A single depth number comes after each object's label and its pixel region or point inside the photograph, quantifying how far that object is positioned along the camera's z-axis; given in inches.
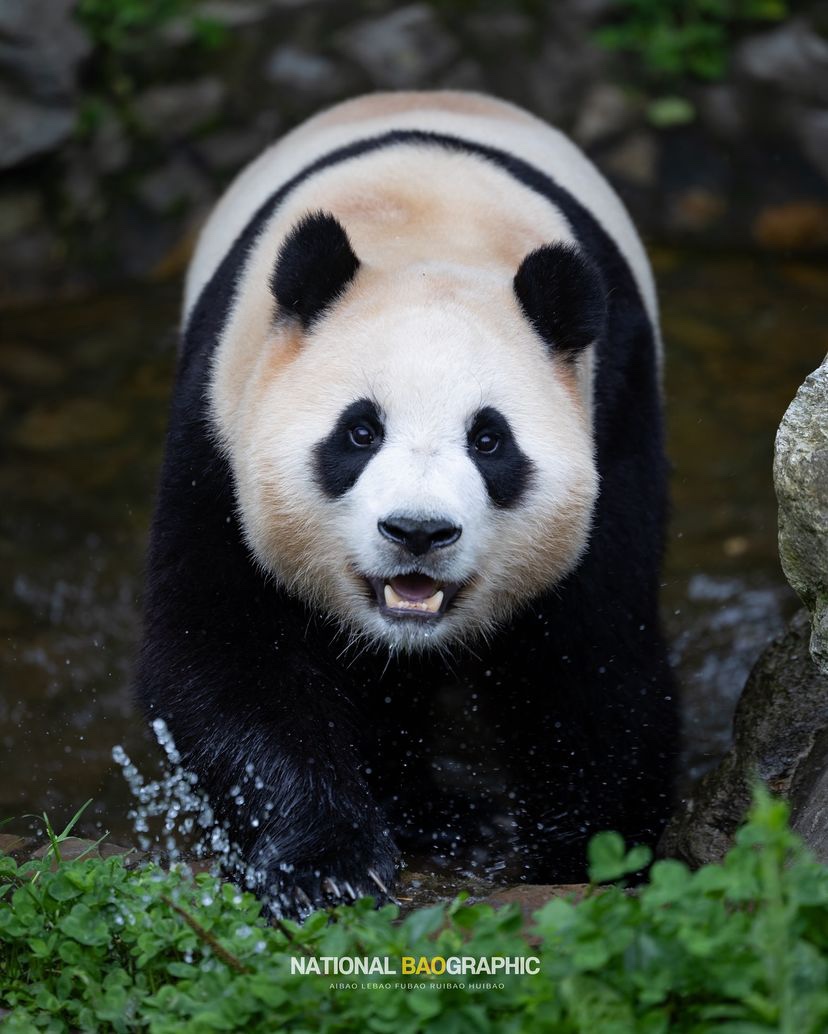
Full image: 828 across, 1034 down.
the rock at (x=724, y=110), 681.0
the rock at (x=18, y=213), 633.6
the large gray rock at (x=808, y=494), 251.3
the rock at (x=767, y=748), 301.9
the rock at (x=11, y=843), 300.0
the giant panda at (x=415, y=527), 268.1
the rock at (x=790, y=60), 673.0
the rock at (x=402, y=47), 675.4
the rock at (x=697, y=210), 681.0
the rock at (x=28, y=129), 621.0
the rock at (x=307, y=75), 671.8
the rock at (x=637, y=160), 681.0
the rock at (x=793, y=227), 674.2
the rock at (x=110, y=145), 649.0
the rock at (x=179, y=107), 660.1
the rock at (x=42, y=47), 624.4
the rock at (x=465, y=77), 674.8
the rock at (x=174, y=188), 656.4
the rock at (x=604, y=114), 677.9
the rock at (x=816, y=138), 671.8
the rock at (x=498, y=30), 683.4
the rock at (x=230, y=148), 662.5
